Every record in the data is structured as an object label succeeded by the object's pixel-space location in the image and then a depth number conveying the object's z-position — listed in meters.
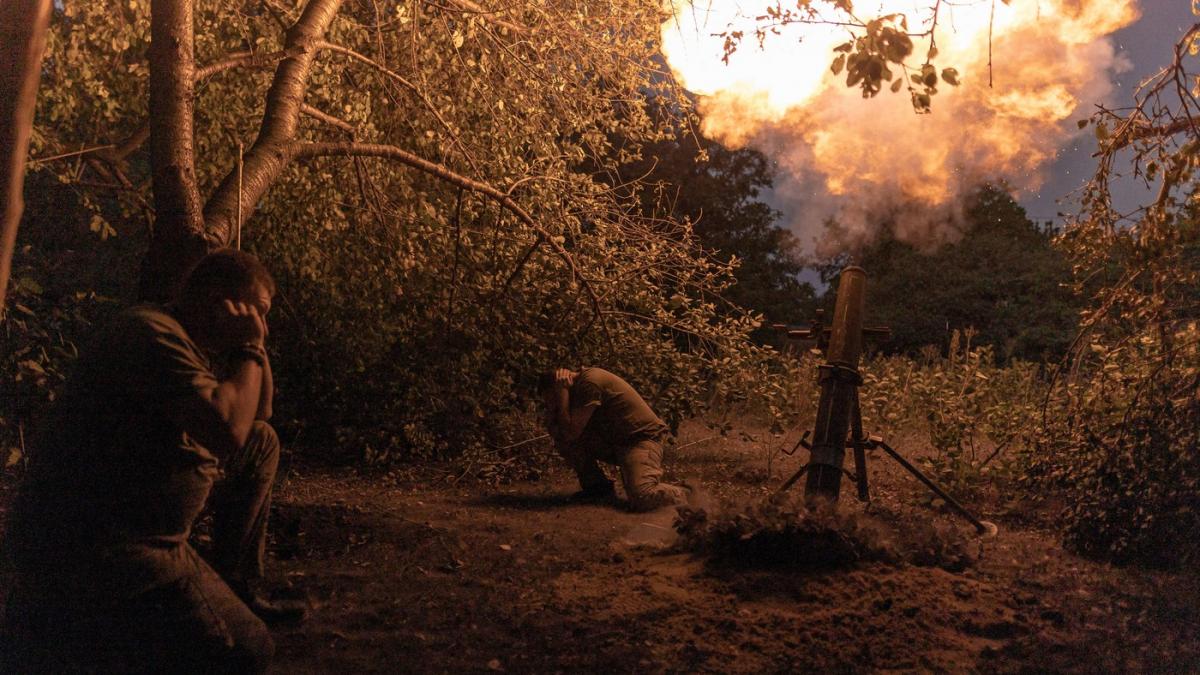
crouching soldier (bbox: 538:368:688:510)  7.17
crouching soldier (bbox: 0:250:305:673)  2.79
